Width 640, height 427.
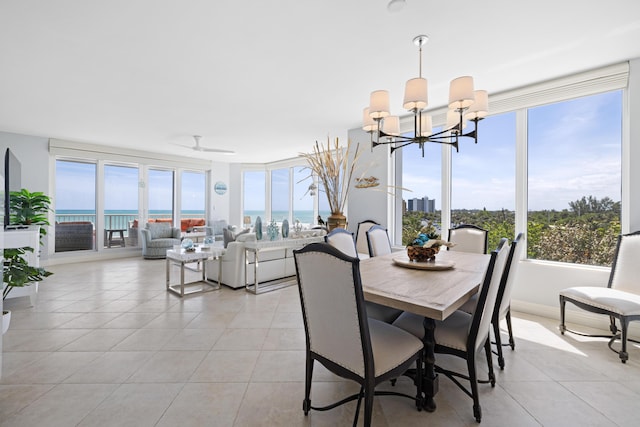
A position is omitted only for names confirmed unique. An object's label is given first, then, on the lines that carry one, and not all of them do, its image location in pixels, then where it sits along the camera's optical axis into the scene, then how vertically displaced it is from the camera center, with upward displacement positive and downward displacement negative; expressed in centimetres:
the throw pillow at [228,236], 439 -36
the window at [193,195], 768 +49
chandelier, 199 +83
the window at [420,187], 421 +44
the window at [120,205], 651 +17
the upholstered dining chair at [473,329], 150 -68
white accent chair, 216 -66
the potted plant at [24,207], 335 +5
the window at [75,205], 592 +14
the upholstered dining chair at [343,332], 125 -59
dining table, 140 -42
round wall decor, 822 +75
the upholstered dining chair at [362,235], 454 -35
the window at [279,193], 818 +61
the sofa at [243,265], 400 -78
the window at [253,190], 884 +75
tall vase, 376 -8
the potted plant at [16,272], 223 -50
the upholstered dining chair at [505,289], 185 -51
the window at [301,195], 750 +53
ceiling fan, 538 +124
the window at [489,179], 356 +49
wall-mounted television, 211 +33
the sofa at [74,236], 591 -51
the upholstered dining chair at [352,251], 201 -34
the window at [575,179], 295 +42
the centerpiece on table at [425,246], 227 -25
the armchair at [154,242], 623 -66
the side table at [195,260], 374 -66
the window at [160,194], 714 +46
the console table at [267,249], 390 -53
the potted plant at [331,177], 351 +47
